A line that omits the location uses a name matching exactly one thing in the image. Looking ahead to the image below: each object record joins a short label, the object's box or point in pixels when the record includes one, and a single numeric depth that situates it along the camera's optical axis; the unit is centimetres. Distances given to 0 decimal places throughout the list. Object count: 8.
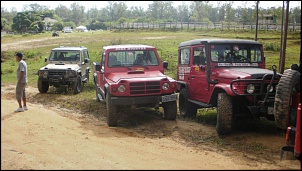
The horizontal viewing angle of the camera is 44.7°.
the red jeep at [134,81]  857
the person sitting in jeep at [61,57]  1437
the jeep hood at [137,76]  884
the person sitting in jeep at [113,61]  984
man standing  747
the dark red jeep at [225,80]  730
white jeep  1330
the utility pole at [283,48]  1239
